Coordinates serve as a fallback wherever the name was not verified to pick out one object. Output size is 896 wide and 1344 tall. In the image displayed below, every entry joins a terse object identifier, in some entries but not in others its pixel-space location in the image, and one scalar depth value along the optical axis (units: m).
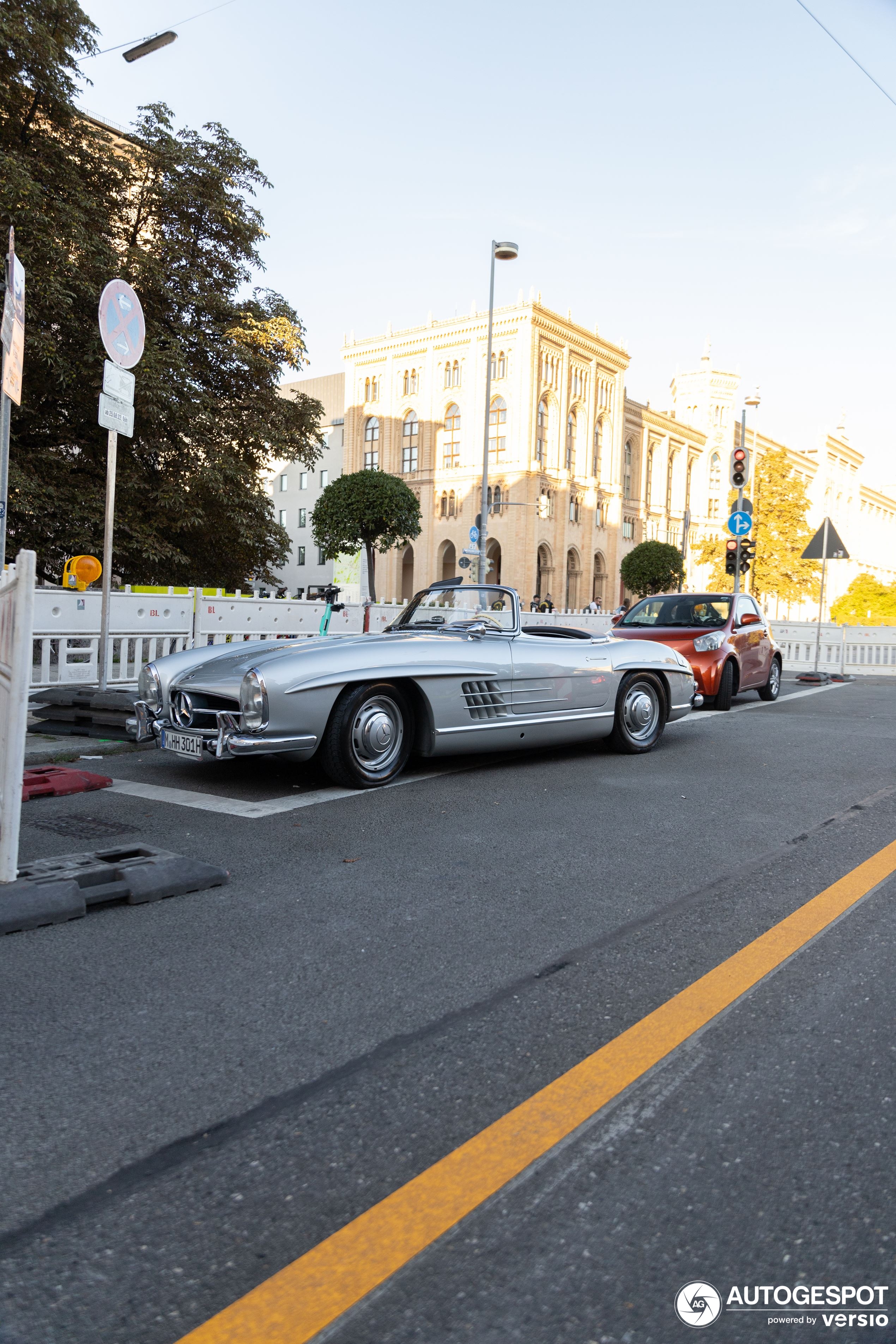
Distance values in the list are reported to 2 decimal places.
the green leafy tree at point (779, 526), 47.62
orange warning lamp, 11.79
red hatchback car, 11.53
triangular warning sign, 17.50
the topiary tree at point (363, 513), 50.53
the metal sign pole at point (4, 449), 8.03
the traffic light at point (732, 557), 19.38
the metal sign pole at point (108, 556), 8.59
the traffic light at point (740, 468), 18.97
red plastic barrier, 5.75
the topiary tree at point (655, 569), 62.38
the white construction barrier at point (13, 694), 3.60
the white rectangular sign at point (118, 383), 8.24
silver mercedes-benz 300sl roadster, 5.68
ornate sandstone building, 66.06
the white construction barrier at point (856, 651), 20.95
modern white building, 73.44
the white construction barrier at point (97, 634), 10.12
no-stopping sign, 8.22
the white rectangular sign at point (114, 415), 8.27
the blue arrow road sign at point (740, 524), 19.08
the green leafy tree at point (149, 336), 18.06
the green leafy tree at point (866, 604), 55.28
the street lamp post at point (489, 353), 31.55
